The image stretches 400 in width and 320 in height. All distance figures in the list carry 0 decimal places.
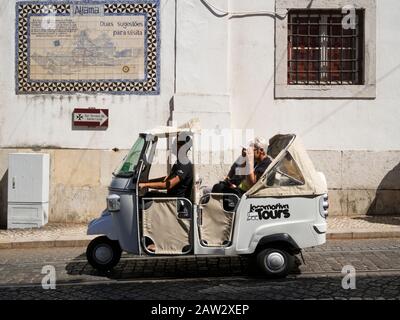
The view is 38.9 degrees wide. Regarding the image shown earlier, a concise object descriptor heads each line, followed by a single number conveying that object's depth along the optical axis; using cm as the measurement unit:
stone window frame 1163
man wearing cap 706
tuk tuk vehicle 693
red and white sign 1154
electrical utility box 1109
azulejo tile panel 1154
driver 709
